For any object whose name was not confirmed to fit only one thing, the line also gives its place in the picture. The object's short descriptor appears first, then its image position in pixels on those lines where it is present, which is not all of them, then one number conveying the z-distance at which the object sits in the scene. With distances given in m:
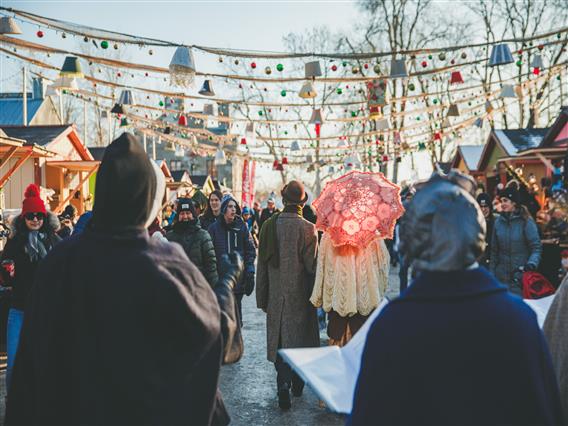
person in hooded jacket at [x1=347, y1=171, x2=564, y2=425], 2.11
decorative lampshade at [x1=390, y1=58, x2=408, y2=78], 10.67
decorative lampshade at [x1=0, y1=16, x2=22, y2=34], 8.24
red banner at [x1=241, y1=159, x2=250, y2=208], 37.51
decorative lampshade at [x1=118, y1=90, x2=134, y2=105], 13.81
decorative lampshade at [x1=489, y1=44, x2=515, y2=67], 9.91
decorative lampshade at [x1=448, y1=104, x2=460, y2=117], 17.31
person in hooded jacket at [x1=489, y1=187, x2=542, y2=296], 7.67
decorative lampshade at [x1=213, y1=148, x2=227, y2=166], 24.67
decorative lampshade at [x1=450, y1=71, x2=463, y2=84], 13.42
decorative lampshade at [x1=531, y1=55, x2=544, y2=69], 13.32
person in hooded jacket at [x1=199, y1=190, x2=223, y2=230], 9.51
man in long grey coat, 6.23
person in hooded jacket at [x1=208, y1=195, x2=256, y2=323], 7.86
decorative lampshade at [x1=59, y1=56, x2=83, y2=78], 9.71
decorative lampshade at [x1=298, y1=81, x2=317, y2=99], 11.66
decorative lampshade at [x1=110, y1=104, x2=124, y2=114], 14.71
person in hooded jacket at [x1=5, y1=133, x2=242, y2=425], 2.45
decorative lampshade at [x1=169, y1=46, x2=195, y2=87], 9.01
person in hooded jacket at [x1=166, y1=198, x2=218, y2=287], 6.47
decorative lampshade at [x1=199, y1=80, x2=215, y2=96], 11.86
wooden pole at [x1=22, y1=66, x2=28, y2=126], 26.25
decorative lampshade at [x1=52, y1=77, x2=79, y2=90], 11.38
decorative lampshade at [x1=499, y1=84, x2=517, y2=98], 13.24
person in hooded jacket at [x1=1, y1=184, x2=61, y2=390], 5.54
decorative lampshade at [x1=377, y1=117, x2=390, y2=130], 18.27
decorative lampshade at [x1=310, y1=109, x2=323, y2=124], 15.85
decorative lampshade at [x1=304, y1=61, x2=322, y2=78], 11.22
